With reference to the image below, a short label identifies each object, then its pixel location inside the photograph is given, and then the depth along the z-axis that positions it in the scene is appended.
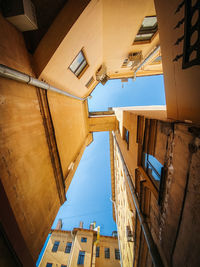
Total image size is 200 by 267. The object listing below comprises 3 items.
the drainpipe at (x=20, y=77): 2.38
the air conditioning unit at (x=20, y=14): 2.80
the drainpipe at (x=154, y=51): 6.39
